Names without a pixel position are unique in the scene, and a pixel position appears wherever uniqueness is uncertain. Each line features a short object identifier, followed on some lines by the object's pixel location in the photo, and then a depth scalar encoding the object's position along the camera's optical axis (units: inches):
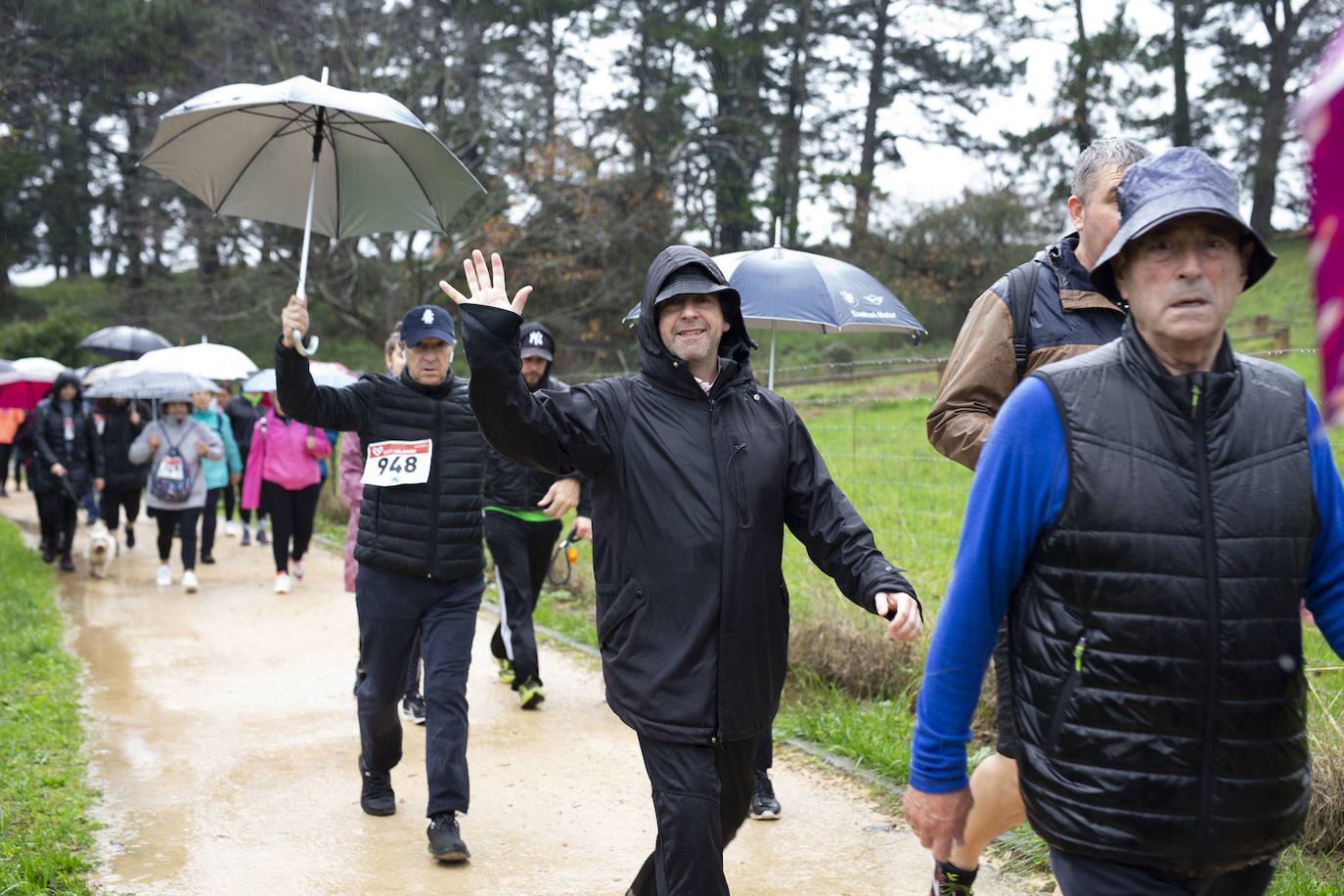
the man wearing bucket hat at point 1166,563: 80.7
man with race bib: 198.2
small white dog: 489.4
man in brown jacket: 128.0
